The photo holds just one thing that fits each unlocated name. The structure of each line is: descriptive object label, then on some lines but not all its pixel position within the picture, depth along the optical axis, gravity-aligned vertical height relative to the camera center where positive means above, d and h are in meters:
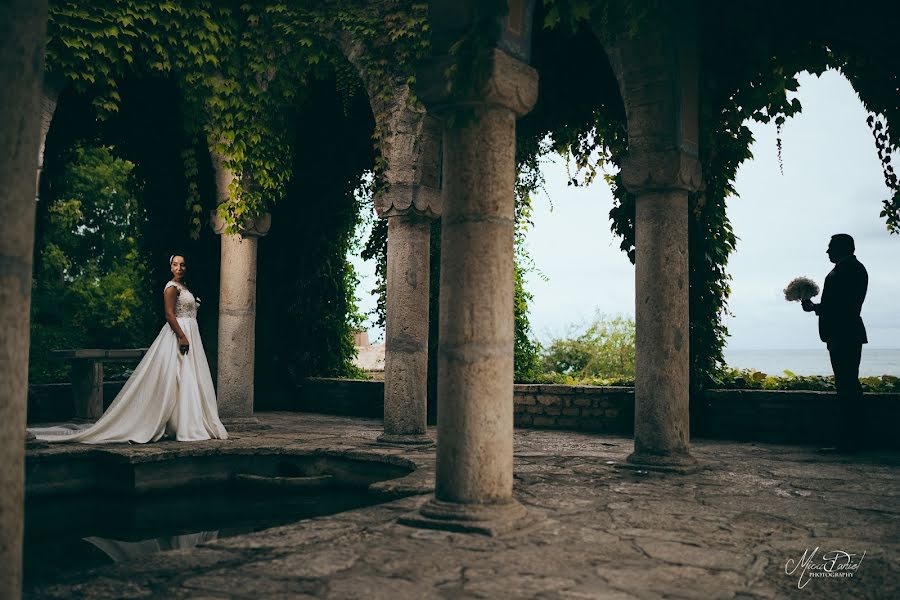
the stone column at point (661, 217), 6.14 +1.13
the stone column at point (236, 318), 9.20 +0.47
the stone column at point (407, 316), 7.65 +0.43
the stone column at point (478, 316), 4.07 +0.23
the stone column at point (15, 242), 2.11 +0.30
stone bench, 10.20 -0.33
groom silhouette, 7.17 +0.44
